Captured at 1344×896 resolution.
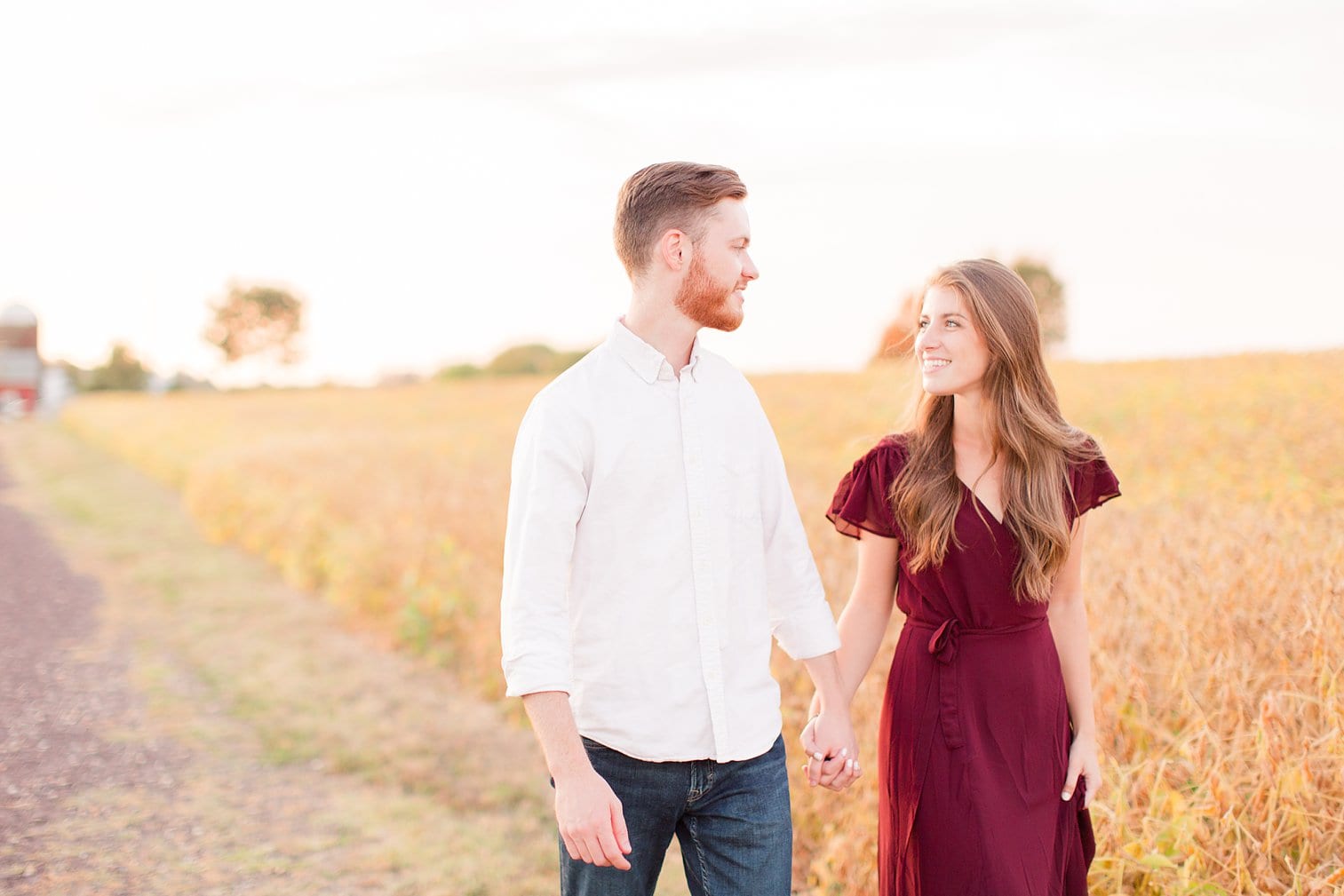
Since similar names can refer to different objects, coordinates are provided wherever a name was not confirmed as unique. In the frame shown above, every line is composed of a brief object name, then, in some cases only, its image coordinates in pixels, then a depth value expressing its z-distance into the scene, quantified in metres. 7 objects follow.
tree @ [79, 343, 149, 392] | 69.56
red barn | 54.28
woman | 2.72
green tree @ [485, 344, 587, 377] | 53.03
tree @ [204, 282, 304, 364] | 96.62
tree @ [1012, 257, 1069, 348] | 50.28
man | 2.36
